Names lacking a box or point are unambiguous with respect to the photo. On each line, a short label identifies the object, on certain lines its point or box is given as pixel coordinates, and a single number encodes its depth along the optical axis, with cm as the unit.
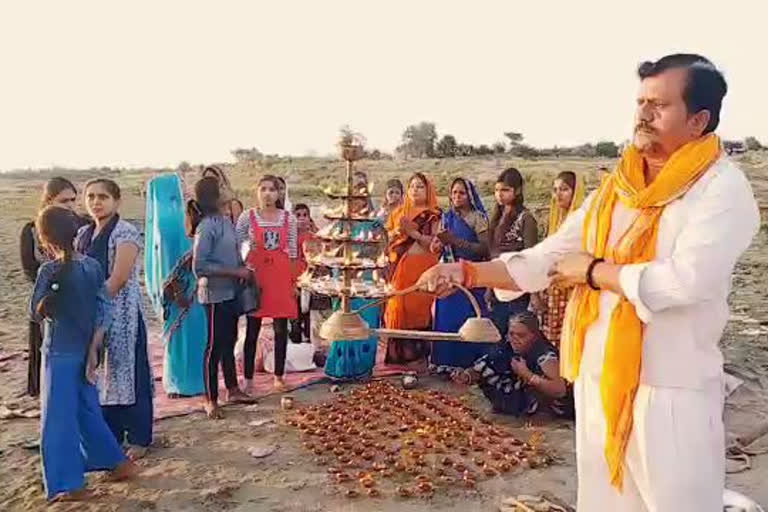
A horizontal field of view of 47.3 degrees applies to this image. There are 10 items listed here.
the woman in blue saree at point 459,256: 694
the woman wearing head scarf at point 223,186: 574
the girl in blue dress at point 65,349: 424
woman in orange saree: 706
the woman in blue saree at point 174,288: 602
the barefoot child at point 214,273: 561
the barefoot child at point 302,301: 734
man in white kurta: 231
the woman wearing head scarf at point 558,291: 632
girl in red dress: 617
